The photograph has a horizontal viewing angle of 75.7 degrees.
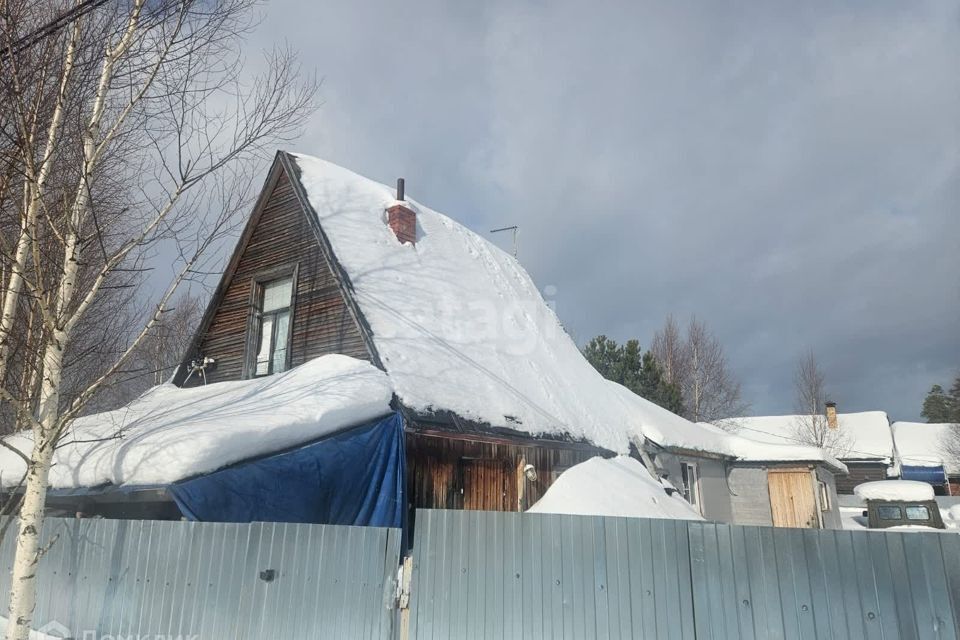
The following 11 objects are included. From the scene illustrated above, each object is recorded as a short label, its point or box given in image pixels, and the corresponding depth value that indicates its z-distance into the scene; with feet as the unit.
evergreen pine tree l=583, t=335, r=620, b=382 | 99.50
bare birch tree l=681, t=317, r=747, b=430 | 131.95
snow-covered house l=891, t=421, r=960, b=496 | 128.16
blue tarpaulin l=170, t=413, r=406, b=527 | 23.24
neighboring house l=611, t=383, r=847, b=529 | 58.18
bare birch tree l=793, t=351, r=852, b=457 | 128.47
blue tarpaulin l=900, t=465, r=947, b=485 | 127.95
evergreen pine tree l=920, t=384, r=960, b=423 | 190.40
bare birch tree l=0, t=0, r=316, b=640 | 18.40
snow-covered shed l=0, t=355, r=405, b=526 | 23.36
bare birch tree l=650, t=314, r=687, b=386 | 137.03
